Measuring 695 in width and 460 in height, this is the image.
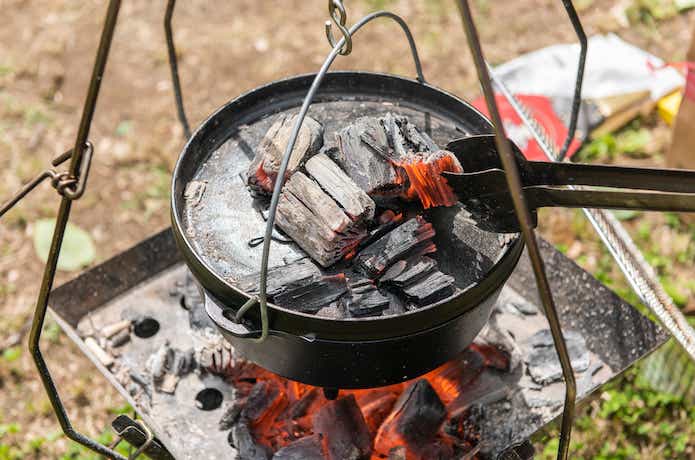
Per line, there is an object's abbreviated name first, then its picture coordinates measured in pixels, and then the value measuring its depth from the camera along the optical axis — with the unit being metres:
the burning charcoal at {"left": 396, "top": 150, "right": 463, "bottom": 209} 1.04
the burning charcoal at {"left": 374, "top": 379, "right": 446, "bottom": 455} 1.19
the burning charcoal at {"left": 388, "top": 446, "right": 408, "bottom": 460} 1.17
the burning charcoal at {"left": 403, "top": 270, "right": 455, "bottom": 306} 1.02
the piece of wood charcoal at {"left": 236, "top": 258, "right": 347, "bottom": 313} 1.02
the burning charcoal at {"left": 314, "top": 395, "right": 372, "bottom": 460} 1.18
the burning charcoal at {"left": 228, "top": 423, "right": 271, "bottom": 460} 1.20
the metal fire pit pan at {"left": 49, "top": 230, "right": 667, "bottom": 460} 1.22
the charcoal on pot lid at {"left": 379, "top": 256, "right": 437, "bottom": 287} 1.03
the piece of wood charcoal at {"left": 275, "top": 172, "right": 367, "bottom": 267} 1.04
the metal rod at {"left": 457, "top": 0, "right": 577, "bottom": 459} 0.90
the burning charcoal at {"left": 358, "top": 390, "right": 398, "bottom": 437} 1.22
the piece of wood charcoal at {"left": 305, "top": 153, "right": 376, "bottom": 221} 1.04
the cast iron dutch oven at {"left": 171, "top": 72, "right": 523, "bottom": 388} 1.02
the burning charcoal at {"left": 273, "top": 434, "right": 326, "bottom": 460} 1.18
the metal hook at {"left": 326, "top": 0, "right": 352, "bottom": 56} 1.03
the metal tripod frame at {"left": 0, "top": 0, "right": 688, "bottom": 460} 0.91
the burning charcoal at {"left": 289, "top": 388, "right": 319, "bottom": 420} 1.22
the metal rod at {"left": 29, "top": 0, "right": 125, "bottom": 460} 0.94
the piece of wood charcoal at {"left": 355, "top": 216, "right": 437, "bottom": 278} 1.04
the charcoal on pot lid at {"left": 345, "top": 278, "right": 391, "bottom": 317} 1.02
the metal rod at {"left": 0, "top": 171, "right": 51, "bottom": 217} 1.01
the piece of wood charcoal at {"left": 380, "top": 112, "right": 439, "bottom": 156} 1.08
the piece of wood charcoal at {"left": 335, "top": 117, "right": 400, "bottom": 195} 1.06
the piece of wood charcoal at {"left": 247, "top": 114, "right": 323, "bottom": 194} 1.08
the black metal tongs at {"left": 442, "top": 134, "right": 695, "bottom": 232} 0.96
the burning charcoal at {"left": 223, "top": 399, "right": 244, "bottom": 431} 1.23
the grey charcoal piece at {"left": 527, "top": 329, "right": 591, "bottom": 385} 1.26
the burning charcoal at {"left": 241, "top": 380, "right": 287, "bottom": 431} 1.22
